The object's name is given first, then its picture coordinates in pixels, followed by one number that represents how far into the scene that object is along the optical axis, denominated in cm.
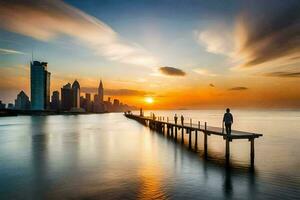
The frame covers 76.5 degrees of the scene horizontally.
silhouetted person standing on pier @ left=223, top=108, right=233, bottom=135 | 1789
